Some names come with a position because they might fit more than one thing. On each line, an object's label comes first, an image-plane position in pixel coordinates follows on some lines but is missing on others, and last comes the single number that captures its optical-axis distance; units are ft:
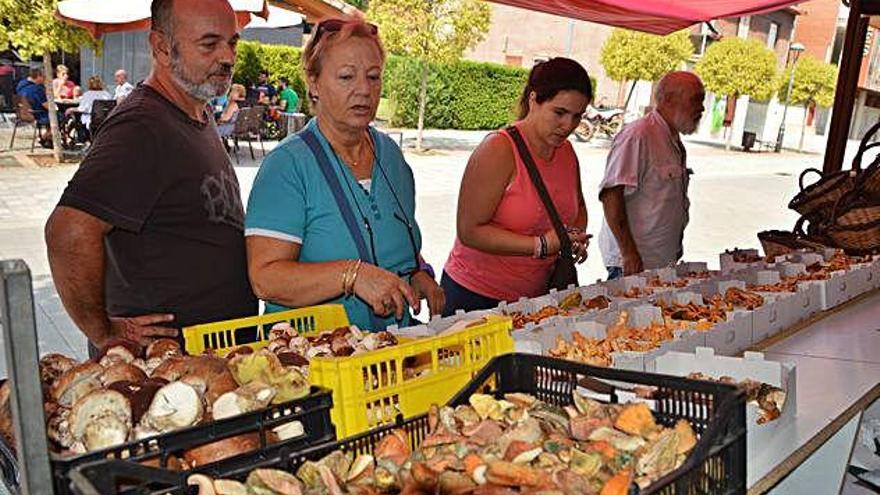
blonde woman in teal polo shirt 6.93
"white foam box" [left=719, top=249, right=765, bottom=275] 10.94
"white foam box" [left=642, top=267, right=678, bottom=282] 10.66
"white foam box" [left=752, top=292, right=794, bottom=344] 8.38
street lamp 82.19
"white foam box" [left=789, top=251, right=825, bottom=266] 11.46
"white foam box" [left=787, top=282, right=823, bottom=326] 9.23
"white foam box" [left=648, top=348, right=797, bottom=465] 5.29
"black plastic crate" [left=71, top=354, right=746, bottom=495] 3.14
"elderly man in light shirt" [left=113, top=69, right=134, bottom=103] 47.60
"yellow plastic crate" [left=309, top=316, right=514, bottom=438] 4.39
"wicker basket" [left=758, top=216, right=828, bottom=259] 12.89
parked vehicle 79.71
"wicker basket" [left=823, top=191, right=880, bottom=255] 12.37
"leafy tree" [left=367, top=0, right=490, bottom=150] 58.13
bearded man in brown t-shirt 7.32
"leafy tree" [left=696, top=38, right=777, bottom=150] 81.41
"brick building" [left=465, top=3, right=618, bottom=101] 104.27
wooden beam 19.80
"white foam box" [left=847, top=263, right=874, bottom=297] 10.88
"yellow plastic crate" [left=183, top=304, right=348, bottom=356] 5.58
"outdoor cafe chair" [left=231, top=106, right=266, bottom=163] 47.60
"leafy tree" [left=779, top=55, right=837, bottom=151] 91.45
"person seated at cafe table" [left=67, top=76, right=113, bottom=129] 44.65
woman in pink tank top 10.43
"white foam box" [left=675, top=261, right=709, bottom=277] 11.17
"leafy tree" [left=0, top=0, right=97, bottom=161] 37.32
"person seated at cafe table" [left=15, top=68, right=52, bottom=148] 48.42
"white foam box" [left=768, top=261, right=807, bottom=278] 10.78
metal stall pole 2.81
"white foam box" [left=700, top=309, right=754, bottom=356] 7.57
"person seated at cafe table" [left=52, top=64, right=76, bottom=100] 50.11
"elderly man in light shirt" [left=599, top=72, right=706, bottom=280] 13.74
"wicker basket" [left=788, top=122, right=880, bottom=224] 12.85
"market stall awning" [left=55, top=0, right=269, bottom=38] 15.76
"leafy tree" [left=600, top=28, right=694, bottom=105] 77.41
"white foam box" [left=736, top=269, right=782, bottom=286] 10.28
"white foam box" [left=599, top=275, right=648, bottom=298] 10.03
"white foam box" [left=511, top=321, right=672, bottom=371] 6.22
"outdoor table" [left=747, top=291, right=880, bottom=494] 5.42
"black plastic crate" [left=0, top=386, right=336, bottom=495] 3.35
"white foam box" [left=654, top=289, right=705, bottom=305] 9.03
